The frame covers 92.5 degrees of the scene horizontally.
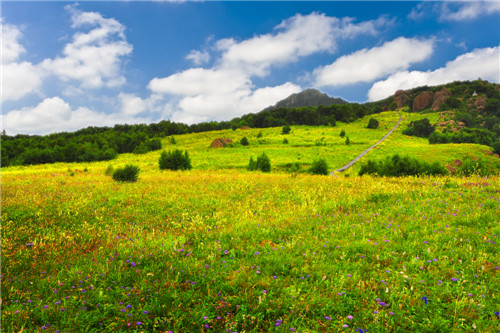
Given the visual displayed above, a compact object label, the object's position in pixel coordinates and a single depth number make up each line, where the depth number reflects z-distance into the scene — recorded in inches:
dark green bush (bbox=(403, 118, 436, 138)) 3618.1
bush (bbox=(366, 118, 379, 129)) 4045.3
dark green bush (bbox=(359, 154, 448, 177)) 1118.4
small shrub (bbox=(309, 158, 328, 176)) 1326.8
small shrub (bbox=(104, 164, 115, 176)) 1048.7
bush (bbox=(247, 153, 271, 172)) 1514.5
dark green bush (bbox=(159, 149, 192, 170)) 1596.8
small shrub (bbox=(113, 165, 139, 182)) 732.0
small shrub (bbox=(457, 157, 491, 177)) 1122.3
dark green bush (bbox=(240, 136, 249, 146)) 3078.2
